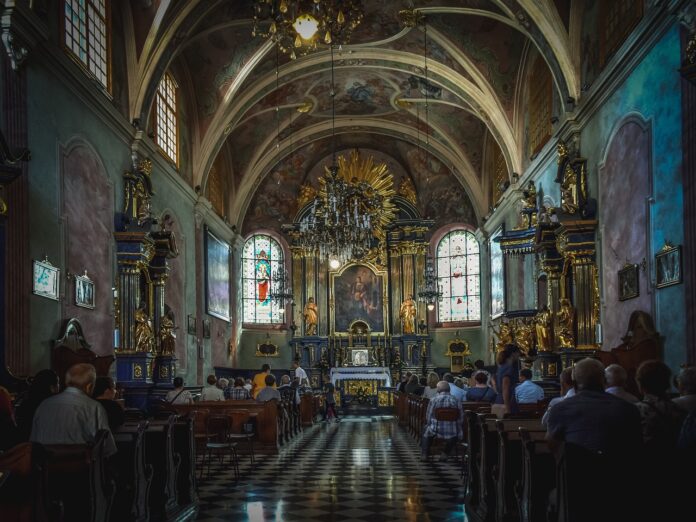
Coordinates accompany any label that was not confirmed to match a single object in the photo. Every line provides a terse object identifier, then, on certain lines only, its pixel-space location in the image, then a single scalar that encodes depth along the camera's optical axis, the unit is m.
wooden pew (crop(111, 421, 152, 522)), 6.84
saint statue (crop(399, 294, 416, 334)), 29.38
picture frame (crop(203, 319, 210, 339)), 23.64
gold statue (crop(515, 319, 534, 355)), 18.41
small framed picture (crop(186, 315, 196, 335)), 21.59
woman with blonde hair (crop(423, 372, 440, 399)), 15.37
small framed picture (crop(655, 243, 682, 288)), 10.99
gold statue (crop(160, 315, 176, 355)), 17.58
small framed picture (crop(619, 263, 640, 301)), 12.84
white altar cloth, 28.05
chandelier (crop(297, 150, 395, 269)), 21.23
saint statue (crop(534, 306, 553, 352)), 16.62
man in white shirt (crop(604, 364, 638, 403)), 6.33
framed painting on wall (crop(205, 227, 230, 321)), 24.16
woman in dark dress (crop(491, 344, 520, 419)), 9.16
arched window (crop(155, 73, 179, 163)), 19.42
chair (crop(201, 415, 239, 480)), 10.56
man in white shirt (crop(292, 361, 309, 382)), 21.50
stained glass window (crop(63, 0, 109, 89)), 13.66
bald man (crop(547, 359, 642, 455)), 4.87
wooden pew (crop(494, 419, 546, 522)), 6.73
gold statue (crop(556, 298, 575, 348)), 15.26
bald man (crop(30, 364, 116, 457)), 5.82
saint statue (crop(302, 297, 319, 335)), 29.75
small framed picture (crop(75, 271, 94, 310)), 13.41
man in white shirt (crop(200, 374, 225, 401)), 15.27
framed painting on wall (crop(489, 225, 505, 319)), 24.59
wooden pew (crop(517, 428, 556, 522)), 5.98
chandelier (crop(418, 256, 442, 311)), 24.88
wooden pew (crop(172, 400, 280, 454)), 13.94
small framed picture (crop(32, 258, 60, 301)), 11.65
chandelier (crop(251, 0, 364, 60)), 14.21
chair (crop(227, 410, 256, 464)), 12.70
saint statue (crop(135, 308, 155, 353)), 15.70
